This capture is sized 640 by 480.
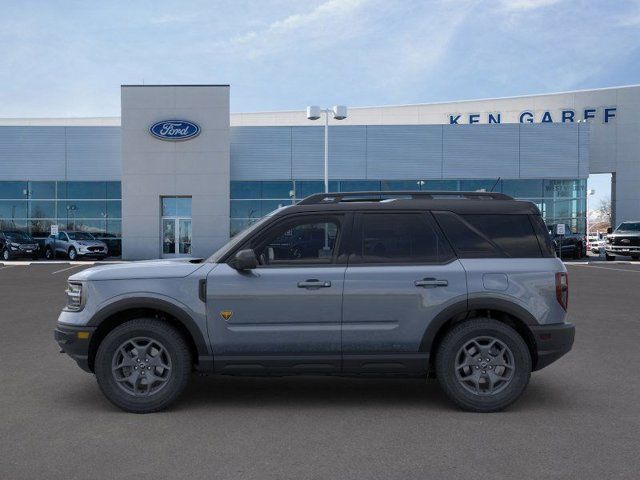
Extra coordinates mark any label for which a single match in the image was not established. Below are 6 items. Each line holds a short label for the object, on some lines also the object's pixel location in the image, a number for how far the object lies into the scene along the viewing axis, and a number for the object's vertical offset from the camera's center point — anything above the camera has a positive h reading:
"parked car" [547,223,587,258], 31.45 -0.34
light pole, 28.53 +6.05
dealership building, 32.59 +3.95
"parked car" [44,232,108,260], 30.56 -0.61
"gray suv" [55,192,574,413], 4.85 -0.64
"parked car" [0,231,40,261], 31.12 -0.60
